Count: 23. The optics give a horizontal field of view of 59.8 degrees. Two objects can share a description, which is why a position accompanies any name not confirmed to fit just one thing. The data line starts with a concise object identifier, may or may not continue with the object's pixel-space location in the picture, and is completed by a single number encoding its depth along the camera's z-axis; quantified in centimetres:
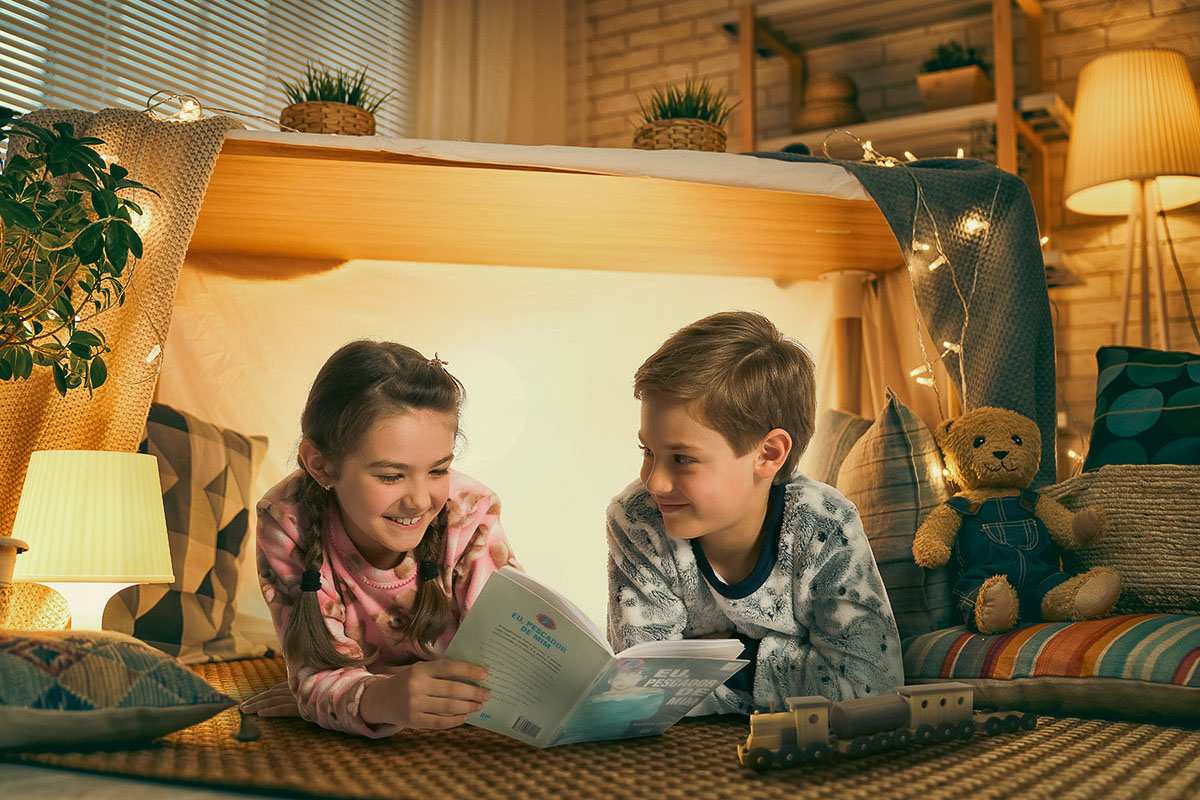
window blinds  207
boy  102
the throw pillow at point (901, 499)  129
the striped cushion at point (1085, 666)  101
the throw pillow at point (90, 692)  78
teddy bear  119
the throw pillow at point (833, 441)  172
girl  98
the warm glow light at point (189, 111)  148
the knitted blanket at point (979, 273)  155
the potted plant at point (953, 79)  238
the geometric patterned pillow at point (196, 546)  150
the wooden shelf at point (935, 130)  231
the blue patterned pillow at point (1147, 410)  131
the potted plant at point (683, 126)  180
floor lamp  204
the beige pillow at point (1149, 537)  119
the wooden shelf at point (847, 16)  258
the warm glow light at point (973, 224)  160
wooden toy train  79
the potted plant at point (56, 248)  111
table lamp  121
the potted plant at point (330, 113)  172
